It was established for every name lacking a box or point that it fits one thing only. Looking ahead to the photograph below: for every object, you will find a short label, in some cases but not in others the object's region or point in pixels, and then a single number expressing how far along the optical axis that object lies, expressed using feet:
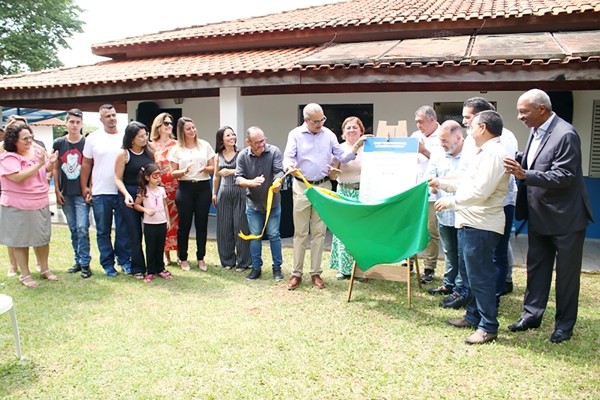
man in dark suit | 11.54
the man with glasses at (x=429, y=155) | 16.52
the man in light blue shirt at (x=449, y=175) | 14.16
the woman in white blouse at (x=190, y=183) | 19.01
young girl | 17.48
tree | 76.64
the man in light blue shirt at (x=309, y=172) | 16.78
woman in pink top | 16.08
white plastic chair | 10.09
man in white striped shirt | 11.39
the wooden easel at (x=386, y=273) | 15.78
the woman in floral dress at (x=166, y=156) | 19.11
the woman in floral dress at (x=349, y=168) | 17.29
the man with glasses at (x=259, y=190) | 17.72
